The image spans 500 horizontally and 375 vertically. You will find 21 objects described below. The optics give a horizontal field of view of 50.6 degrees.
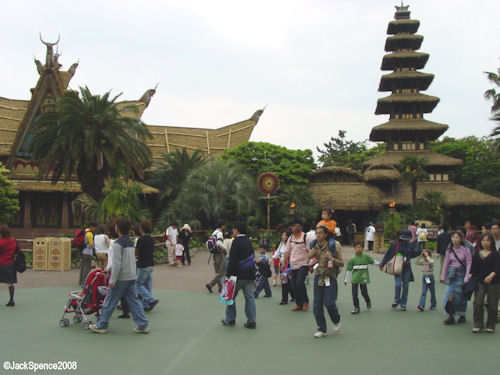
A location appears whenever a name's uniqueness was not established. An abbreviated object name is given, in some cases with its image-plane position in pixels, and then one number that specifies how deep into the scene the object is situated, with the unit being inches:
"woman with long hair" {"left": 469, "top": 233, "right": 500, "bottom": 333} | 305.0
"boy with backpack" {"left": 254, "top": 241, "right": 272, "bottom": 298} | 442.3
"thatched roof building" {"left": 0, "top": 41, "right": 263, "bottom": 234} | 1248.8
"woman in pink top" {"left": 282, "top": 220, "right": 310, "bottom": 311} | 378.9
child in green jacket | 370.3
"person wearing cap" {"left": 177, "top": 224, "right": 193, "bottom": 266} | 728.3
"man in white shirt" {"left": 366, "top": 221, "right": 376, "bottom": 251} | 991.6
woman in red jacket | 375.6
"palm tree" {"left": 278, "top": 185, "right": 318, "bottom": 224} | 1267.2
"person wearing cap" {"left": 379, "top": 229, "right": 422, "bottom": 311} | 382.9
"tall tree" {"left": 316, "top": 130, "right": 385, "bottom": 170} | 2503.7
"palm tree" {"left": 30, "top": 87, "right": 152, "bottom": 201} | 949.8
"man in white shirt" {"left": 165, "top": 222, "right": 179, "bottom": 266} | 723.4
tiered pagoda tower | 1544.0
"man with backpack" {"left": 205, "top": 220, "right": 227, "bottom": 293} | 451.8
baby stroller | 308.2
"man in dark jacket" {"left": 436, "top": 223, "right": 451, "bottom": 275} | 467.2
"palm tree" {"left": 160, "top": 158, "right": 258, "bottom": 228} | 1195.9
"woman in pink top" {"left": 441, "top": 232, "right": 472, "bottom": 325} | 328.5
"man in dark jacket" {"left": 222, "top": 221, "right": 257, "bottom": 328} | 315.0
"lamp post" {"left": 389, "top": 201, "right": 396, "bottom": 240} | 1104.1
